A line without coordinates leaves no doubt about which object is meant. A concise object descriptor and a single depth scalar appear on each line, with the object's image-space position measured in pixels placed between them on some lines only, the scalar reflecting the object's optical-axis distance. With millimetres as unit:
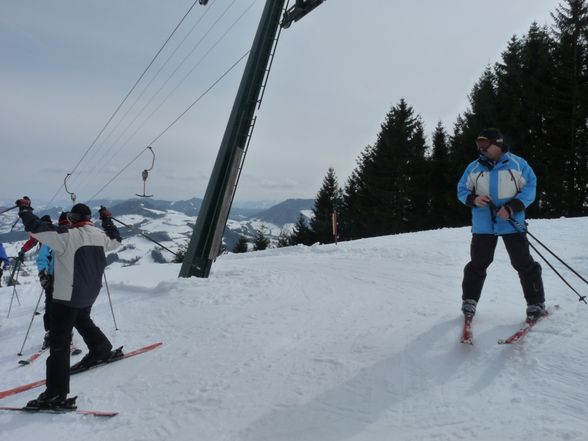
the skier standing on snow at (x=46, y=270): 5070
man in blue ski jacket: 3910
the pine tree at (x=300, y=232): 40553
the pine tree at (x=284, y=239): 42556
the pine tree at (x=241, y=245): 37969
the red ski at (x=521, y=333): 3637
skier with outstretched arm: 3863
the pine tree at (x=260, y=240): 39312
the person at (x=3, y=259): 7895
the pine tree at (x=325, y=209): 38438
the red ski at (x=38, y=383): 4344
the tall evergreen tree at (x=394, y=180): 34562
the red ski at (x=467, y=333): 3747
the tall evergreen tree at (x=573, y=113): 23000
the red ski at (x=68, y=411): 3567
